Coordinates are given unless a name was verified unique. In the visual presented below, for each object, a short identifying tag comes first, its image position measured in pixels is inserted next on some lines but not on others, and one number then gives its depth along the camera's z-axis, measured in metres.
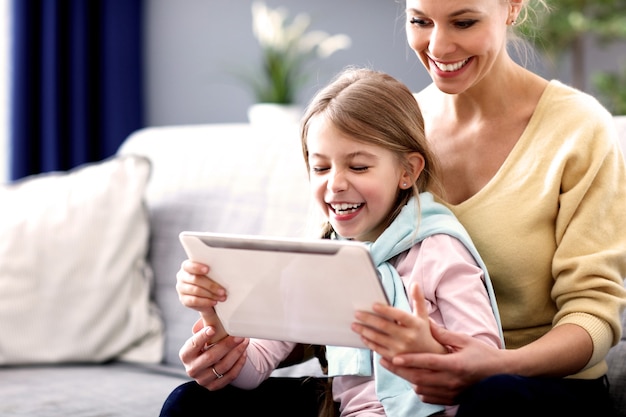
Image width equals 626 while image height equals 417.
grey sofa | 2.01
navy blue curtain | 3.62
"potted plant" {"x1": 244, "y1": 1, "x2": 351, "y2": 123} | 3.70
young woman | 1.39
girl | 1.31
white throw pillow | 2.18
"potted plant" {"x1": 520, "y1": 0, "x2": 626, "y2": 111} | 3.96
